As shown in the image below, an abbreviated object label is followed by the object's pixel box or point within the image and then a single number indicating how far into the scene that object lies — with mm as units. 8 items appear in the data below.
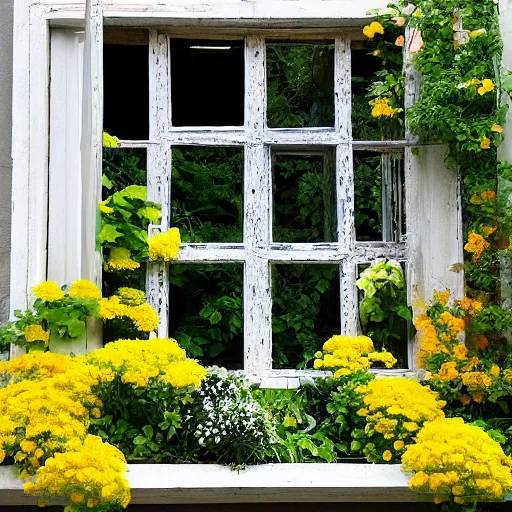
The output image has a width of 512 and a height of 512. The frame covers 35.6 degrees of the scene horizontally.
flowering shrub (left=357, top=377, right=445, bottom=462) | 3107
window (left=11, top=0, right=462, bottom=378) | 3639
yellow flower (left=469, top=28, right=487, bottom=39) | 3484
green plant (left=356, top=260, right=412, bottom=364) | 3625
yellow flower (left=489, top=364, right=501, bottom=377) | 3297
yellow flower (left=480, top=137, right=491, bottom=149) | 3464
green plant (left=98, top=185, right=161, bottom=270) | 3529
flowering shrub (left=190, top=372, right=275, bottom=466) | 3088
